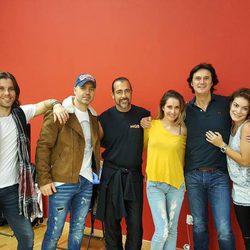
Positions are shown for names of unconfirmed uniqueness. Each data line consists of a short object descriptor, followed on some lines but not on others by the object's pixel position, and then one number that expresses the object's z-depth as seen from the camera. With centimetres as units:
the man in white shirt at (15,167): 205
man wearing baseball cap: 224
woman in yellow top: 241
